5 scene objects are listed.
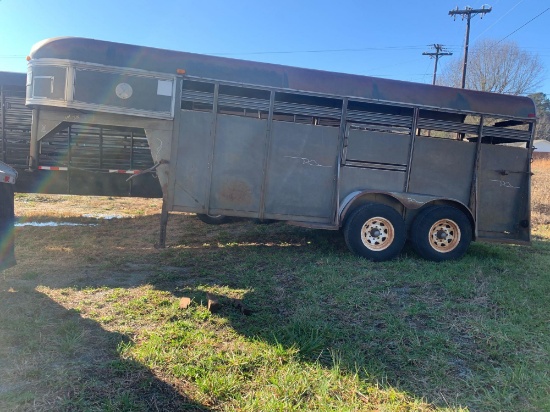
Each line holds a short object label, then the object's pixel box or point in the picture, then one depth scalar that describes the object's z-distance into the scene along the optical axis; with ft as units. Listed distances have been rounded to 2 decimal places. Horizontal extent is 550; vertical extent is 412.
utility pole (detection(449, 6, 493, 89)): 88.84
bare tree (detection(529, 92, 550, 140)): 163.43
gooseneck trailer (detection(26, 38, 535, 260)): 18.31
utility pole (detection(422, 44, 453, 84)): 119.65
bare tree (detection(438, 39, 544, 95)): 109.81
